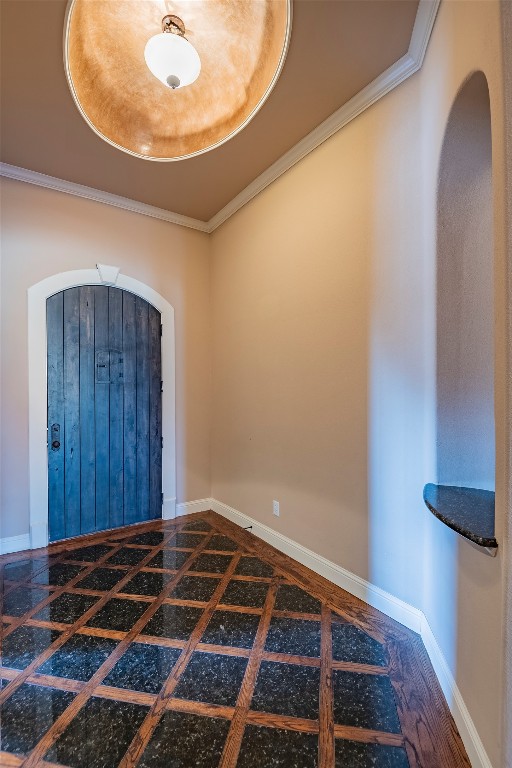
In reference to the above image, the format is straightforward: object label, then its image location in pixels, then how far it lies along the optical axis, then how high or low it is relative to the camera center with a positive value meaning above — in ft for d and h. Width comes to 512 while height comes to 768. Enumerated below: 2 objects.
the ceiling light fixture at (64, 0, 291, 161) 6.18 +6.63
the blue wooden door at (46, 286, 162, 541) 9.54 -0.80
